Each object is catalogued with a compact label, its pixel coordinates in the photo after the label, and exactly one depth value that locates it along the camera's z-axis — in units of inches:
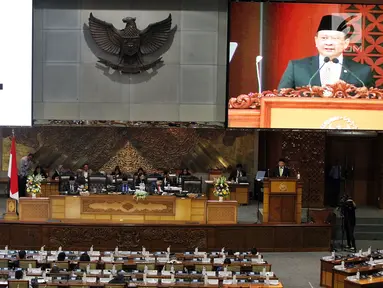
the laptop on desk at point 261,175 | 725.4
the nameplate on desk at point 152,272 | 516.5
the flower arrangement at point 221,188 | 720.2
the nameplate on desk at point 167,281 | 491.4
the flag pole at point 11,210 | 713.0
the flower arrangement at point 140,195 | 702.5
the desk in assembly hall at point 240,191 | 880.9
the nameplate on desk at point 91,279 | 486.6
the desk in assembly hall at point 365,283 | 507.2
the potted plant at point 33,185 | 714.8
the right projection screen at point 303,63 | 802.8
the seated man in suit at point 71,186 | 734.5
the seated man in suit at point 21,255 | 554.1
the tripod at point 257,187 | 885.8
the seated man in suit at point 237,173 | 905.6
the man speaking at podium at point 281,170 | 728.3
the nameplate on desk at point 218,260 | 562.8
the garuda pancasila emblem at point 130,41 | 816.3
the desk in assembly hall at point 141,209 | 711.1
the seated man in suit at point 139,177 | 800.9
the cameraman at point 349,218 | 711.1
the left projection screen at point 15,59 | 800.3
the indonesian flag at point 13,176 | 715.4
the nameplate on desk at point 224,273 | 514.6
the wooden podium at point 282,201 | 716.7
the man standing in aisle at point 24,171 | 820.6
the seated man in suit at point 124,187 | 730.3
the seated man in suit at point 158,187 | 742.8
